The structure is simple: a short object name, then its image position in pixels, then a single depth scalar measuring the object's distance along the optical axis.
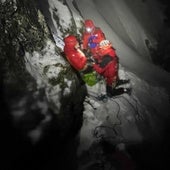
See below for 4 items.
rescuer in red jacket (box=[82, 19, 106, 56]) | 6.30
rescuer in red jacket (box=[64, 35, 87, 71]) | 5.64
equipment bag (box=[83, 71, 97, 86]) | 6.42
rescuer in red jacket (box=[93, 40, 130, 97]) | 6.00
